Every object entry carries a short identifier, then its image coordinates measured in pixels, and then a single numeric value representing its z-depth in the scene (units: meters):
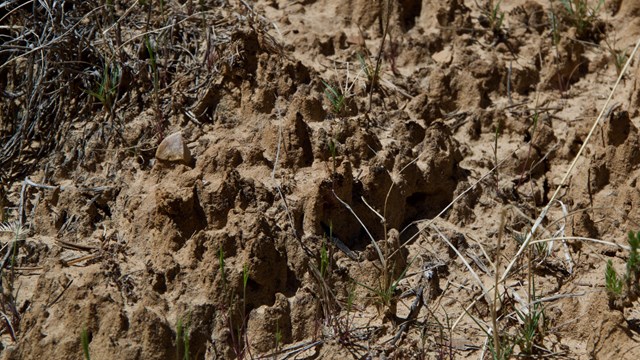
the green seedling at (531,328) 2.85
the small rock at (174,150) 3.22
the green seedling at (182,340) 2.69
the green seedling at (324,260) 2.97
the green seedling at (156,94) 3.36
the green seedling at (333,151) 3.19
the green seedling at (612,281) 2.85
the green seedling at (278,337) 2.79
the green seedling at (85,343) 2.61
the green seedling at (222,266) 2.81
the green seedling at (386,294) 2.96
